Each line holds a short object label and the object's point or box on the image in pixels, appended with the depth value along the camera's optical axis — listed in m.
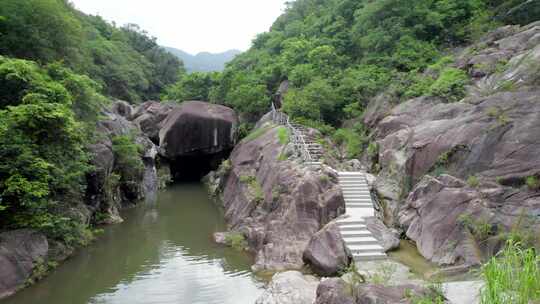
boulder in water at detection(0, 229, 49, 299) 10.20
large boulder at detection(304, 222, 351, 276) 9.87
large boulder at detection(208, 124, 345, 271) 12.02
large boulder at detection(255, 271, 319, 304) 8.63
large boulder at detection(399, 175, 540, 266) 8.54
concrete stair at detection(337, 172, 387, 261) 10.14
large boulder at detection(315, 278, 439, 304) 6.00
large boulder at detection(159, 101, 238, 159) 27.94
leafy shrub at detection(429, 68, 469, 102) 16.22
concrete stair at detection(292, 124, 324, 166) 14.83
